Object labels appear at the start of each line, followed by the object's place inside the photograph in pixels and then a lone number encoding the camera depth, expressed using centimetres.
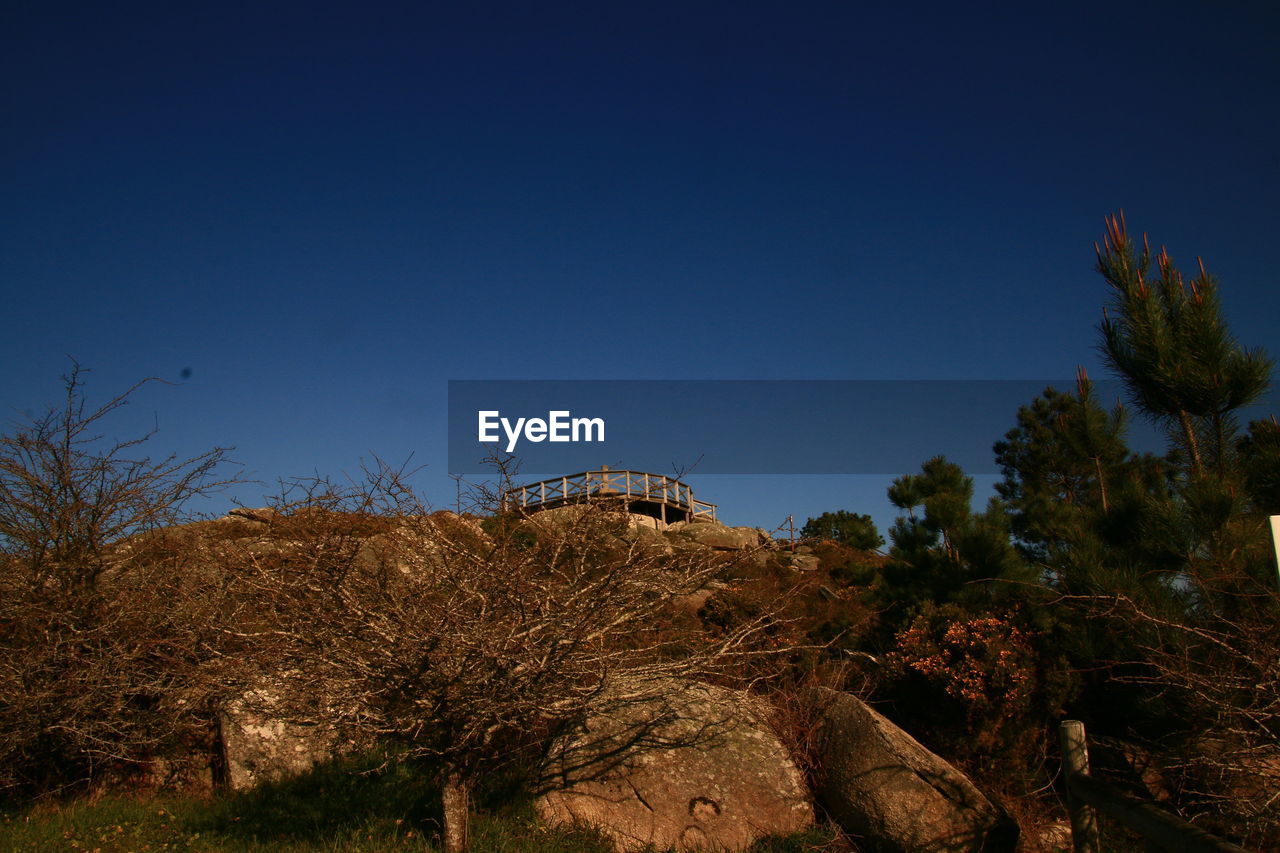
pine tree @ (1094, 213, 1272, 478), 678
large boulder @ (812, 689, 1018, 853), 623
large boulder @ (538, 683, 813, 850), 654
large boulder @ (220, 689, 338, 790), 800
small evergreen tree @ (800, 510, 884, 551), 3163
